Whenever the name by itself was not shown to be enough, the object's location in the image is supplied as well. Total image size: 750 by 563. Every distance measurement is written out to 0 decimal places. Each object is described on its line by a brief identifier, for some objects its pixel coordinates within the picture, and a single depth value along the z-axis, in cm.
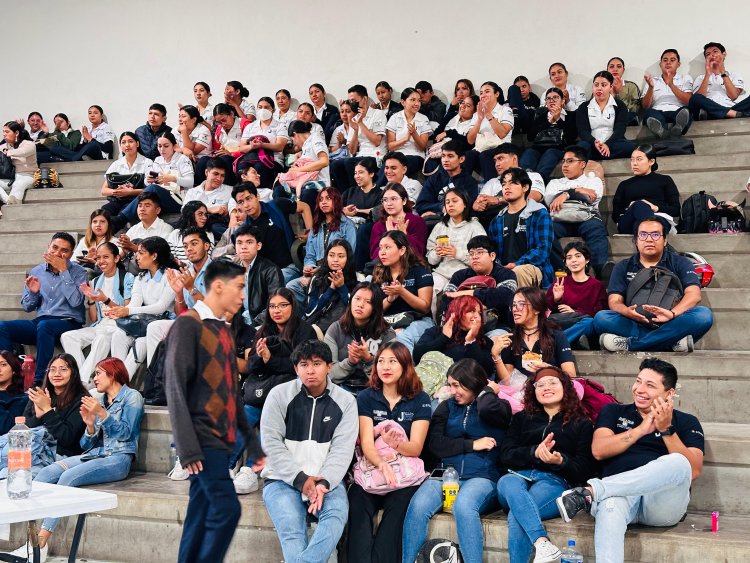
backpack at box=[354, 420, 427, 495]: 484
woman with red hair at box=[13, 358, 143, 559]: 553
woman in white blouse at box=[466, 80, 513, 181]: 791
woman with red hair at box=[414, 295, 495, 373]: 550
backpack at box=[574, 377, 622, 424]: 499
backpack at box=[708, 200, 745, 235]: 673
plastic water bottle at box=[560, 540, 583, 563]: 435
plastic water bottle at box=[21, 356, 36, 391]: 685
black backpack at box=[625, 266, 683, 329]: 562
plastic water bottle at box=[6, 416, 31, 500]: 408
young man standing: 362
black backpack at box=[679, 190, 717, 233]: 687
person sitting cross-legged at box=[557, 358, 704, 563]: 434
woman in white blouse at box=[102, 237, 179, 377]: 666
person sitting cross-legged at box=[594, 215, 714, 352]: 552
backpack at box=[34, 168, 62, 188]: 989
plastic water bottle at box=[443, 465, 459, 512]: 480
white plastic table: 385
